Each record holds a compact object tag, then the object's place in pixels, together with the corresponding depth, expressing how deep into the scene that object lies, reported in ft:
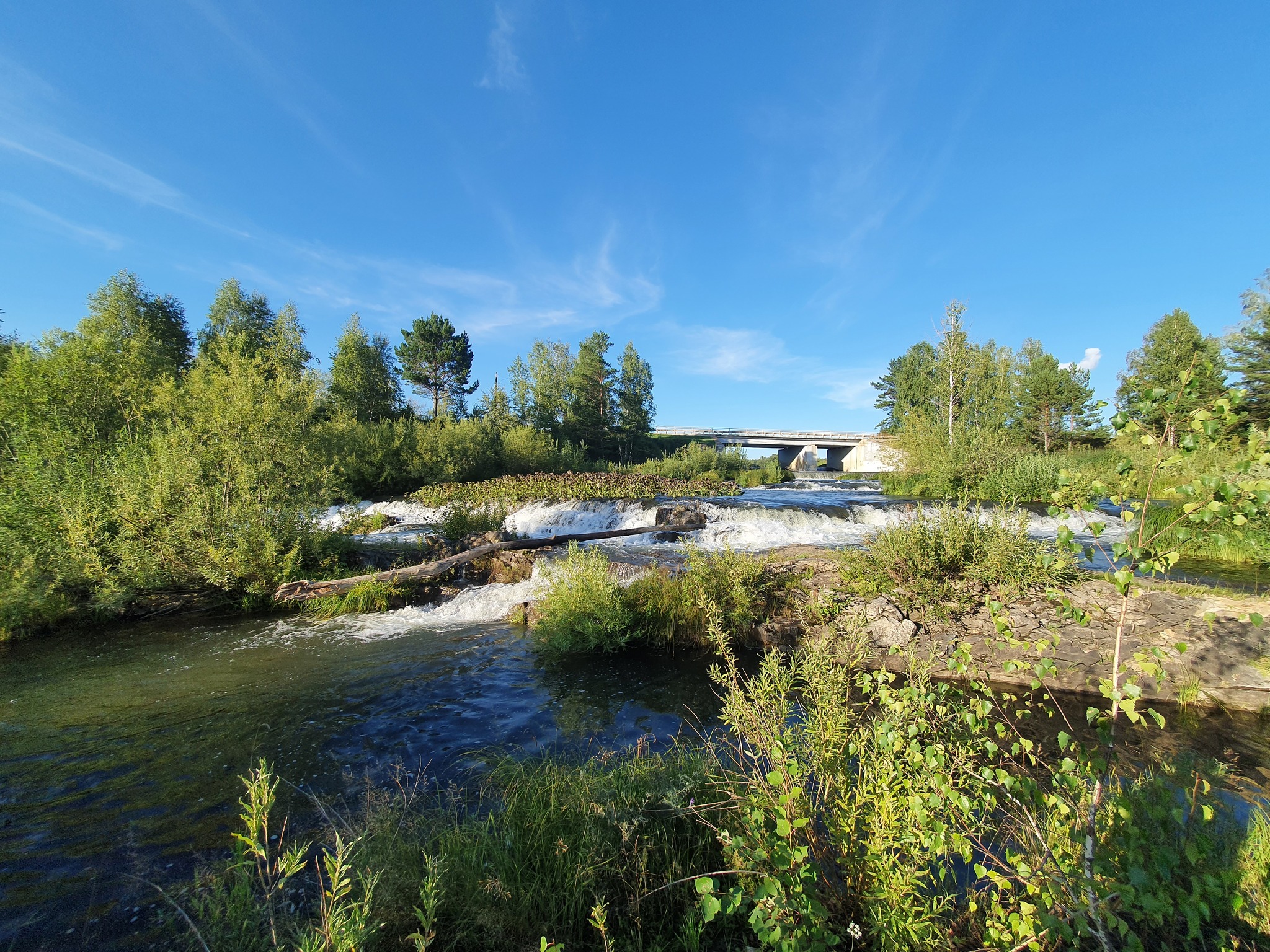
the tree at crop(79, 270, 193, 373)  82.58
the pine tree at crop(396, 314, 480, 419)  135.64
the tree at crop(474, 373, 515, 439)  110.83
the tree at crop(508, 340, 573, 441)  140.77
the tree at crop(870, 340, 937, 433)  175.83
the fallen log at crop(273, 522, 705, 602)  29.91
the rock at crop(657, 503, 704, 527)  50.91
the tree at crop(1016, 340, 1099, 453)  117.08
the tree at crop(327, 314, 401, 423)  118.83
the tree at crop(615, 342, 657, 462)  153.99
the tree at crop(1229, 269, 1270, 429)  85.56
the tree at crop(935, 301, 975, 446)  96.89
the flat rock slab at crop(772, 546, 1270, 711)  17.02
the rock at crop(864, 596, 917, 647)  20.45
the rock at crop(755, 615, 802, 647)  22.90
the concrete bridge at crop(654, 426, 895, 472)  192.75
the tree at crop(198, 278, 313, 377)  108.47
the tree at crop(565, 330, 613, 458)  147.33
